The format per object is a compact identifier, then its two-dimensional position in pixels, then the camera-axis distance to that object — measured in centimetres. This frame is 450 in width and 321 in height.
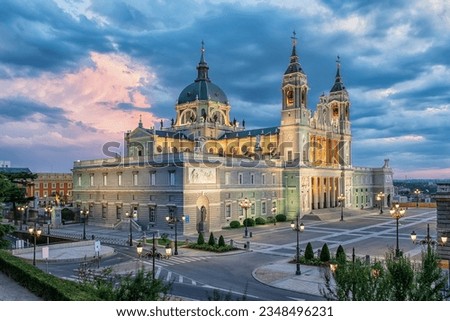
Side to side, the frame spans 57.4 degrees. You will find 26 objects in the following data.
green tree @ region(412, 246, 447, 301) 1283
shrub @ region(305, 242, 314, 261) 3262
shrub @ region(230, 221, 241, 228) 5716
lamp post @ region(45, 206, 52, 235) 5866
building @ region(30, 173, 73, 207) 10588
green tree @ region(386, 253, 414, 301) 1306
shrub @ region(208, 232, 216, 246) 3959
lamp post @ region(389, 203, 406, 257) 3099
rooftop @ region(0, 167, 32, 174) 11192
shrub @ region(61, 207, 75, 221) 6625
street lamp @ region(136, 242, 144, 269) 2726
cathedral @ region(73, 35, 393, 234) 5338
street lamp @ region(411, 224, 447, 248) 2492
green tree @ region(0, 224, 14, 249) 2739
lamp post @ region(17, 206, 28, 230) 6048
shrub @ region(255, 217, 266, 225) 6203
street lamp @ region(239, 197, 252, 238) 4841
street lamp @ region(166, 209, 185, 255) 4808
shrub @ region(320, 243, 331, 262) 3181
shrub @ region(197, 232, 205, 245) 4058
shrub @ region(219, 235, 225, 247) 3869
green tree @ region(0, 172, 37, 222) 5641
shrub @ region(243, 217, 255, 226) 5959
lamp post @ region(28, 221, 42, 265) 3258
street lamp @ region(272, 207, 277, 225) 6242
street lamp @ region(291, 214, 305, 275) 2883
